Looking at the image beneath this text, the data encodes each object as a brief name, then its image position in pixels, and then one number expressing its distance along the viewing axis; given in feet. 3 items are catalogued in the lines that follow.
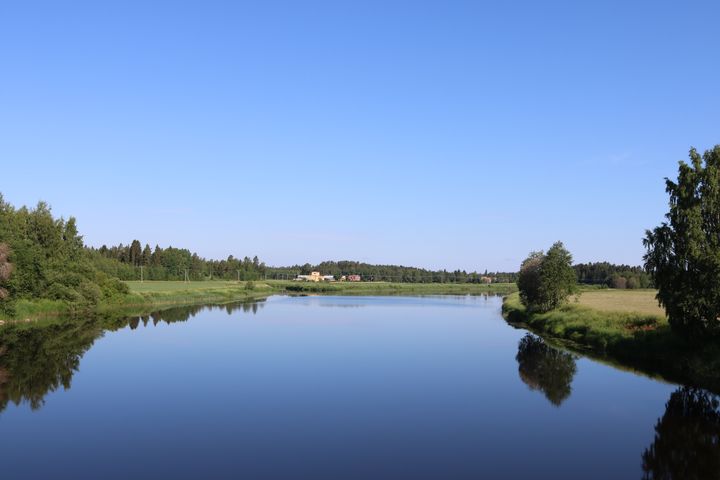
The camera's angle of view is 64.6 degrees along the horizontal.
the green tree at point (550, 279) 169.89
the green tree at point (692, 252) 84.02
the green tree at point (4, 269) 139.23
